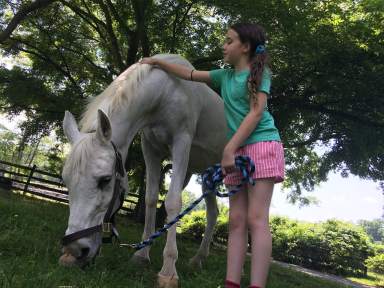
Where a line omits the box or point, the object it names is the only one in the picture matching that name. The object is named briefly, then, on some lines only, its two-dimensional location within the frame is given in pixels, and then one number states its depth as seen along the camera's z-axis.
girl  2.67
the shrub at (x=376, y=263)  21.31
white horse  3.11
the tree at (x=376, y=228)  156.60
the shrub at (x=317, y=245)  20.78
